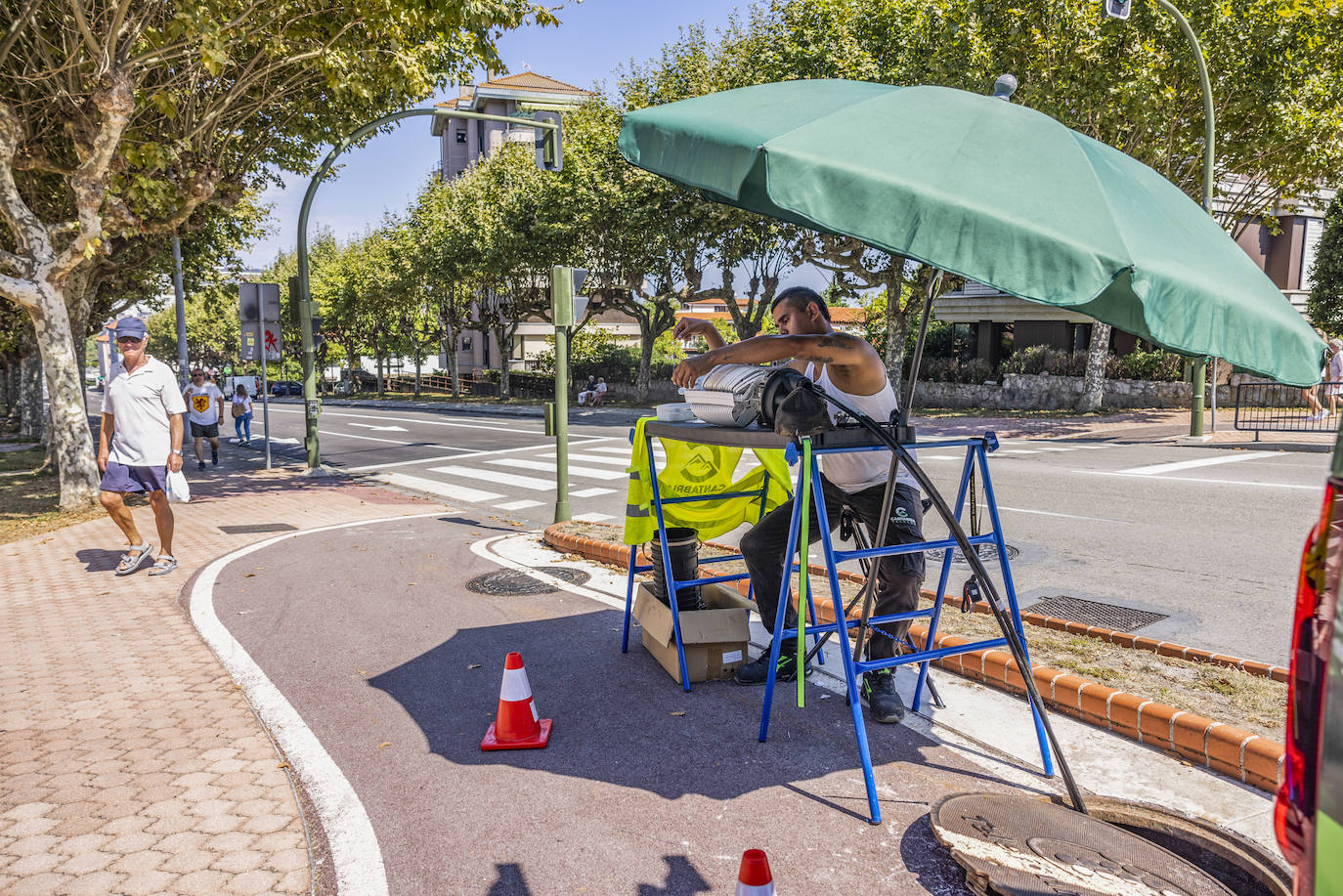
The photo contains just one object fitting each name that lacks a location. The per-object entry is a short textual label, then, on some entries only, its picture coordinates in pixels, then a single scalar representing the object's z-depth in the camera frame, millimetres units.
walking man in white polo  7066
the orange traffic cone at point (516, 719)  3938
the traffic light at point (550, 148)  15455
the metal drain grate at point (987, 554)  7270
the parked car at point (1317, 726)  1235
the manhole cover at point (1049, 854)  2734
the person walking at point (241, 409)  20522
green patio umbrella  2617
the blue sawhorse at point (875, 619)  3352
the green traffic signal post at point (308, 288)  15289
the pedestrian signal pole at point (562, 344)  8008
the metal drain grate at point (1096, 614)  5543
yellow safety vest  4836
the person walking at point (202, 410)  16625
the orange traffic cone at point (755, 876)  2275
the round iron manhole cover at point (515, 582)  6824
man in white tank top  3660
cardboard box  4633
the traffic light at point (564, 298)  7977
